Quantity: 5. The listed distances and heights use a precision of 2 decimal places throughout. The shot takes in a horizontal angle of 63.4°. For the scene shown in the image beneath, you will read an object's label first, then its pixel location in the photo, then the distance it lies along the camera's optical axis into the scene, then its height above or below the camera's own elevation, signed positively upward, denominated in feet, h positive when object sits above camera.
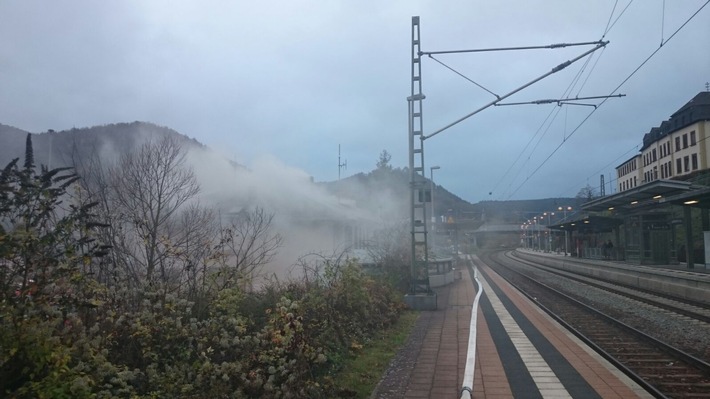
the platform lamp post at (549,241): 281.50 +5.08
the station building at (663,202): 91.55 +9.39
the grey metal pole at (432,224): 106.15 +4.99
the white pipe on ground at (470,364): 22.31 -5.30
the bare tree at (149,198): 26.02 +2.78
